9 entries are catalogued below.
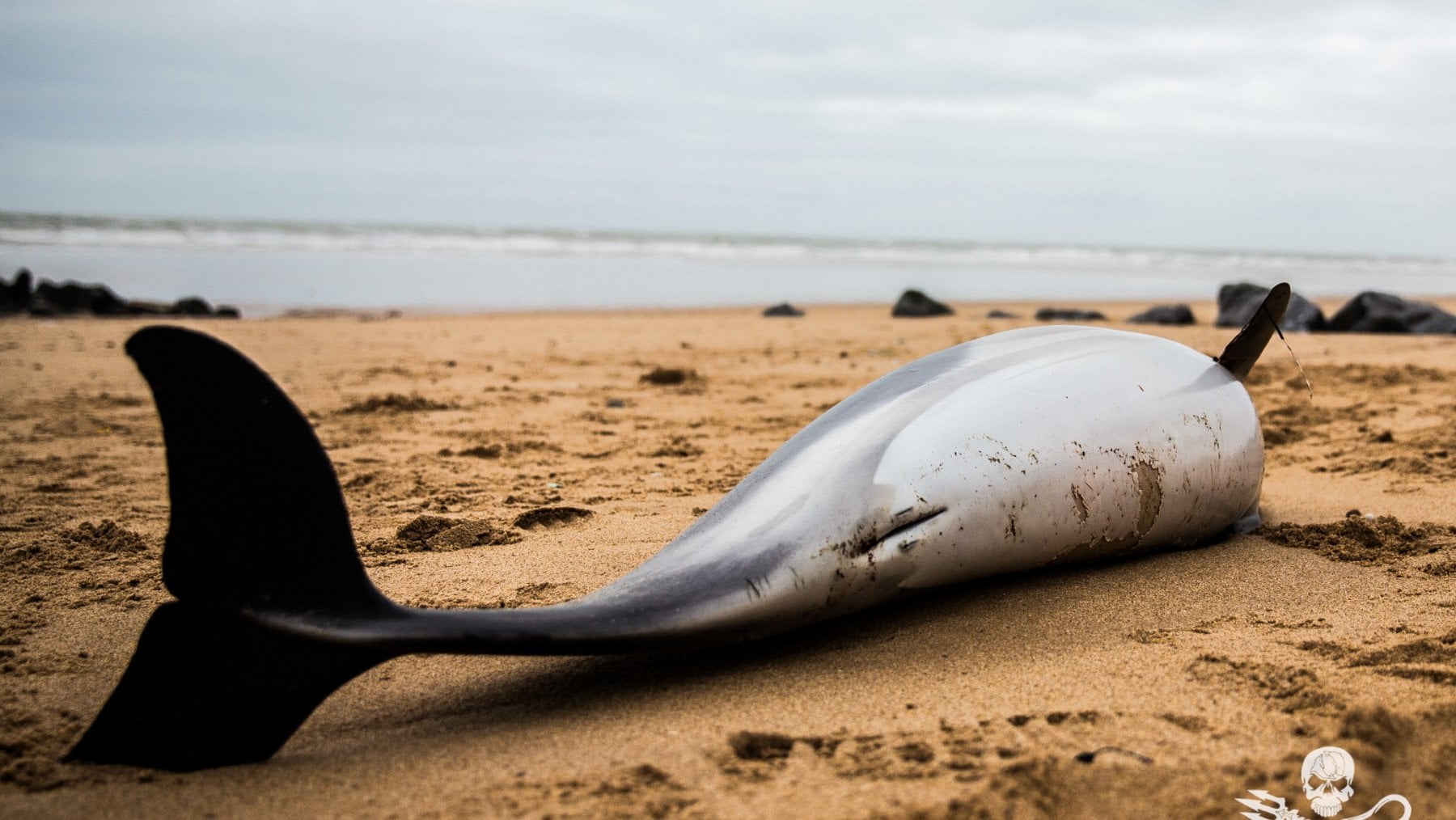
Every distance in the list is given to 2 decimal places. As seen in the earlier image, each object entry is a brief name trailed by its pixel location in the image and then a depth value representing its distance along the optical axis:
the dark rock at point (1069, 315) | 12.30
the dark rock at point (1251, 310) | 10.51
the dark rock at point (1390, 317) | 10.03
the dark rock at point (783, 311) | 13.69
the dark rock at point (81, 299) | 12.27
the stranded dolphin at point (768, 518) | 1.90
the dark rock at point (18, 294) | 12.17
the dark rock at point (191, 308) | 12.16
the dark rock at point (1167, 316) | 11.73
